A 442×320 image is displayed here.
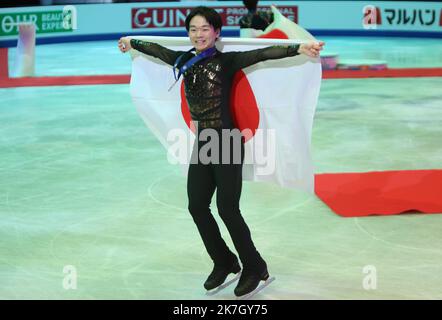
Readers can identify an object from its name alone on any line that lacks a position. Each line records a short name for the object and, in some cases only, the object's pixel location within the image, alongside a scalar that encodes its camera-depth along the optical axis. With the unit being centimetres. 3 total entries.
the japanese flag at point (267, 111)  882
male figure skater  841
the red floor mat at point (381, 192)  1234
